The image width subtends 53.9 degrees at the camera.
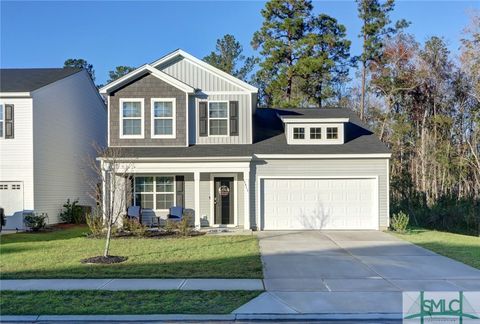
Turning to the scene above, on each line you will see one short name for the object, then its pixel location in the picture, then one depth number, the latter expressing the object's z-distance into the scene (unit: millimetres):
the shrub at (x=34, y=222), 18828
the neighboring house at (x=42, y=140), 19641
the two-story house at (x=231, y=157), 18719
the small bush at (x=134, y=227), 16703
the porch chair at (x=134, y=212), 18289
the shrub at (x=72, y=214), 22328
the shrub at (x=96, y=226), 16578
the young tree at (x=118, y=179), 16862
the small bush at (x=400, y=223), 18297
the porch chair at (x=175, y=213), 18388
